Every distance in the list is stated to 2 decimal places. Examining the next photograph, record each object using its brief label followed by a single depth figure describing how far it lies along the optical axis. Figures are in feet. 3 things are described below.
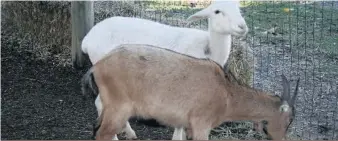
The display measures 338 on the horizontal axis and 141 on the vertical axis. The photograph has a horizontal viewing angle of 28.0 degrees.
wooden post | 24.00
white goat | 18.94
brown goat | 15.55
